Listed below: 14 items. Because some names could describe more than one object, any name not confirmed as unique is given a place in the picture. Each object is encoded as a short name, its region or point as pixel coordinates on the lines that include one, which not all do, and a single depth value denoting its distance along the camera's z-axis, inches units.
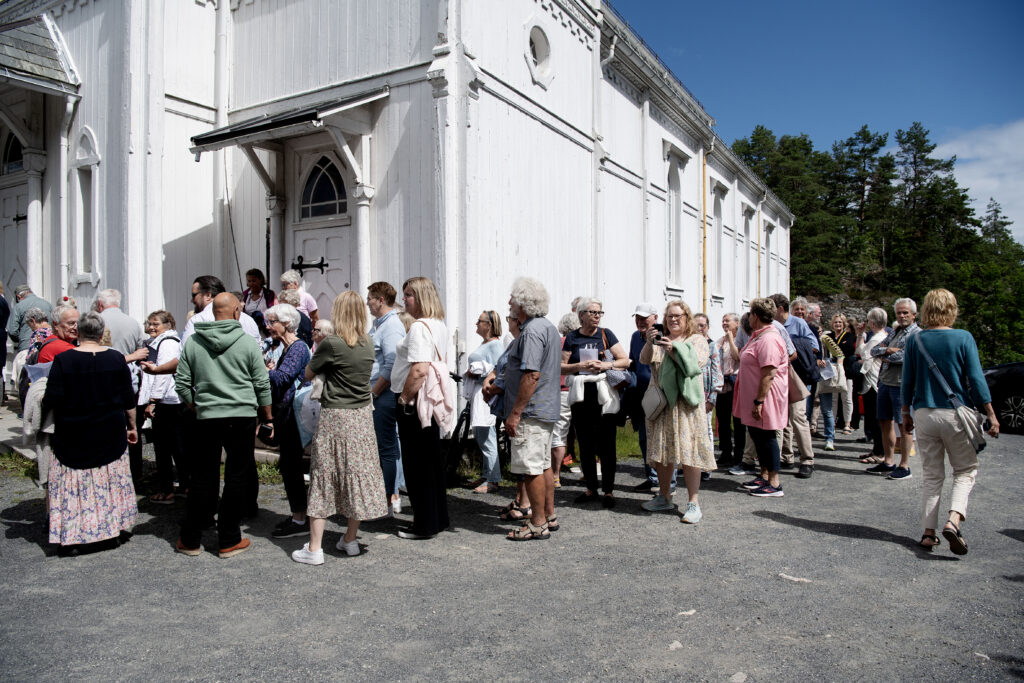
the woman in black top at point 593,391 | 232.1
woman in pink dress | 247.8
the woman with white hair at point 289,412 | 201.2
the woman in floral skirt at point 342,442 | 178.7
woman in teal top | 185.9
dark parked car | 434.6
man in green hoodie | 182.5
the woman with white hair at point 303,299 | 283.6
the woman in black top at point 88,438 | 181.2
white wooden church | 313.0
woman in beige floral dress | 219.1
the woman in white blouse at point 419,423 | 194.4
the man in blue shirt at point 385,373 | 215.2
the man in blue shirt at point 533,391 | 191.8
